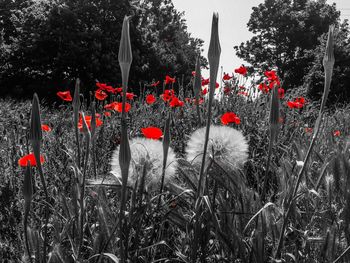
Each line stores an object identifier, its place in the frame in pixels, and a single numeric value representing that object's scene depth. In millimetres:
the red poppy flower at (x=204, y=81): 3606
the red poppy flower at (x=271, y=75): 3340
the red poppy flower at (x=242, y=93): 4173
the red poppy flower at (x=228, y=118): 2043
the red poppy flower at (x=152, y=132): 1351
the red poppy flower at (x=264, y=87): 3564
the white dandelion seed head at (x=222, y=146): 1155
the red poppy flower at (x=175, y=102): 2773
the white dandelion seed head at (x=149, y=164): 1063
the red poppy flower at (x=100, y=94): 3416
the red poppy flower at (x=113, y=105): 2440
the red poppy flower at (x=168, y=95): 3252
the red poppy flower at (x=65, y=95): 2609
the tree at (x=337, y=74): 14164
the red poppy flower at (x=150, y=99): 3407
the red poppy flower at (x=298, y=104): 3017
